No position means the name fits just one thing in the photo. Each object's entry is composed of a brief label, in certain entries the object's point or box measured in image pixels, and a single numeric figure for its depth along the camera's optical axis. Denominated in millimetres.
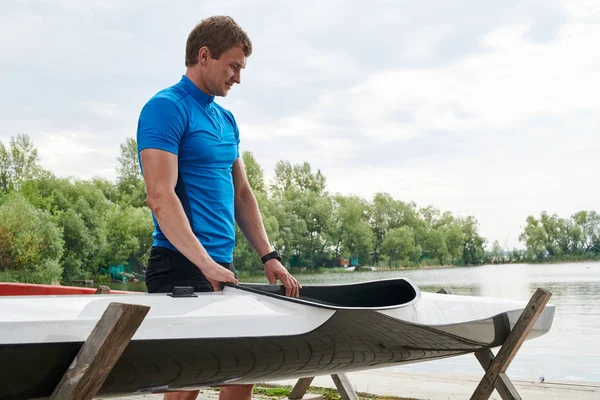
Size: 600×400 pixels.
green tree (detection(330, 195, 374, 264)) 57416
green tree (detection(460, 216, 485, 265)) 69188
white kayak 2145
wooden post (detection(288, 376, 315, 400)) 4297
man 2521
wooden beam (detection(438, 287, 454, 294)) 3918
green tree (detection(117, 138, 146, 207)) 54781
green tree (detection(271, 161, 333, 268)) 53531
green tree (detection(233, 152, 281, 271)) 46500
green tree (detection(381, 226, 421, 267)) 59062
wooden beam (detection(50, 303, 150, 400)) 2012
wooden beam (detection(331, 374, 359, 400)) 4035
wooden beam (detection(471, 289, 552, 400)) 3443
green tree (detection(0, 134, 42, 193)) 46250
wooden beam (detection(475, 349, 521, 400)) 3584
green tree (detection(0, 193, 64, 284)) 37406
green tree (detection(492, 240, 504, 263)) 73375
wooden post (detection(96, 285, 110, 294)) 4164
